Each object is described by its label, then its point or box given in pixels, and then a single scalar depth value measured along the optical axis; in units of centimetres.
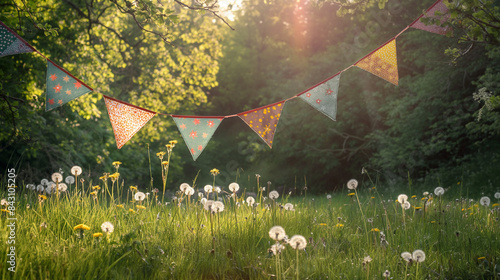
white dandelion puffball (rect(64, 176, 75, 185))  365
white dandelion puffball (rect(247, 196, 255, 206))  374
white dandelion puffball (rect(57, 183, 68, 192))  361
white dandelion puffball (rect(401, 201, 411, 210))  354
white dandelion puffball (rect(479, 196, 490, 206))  379
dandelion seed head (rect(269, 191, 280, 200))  366
